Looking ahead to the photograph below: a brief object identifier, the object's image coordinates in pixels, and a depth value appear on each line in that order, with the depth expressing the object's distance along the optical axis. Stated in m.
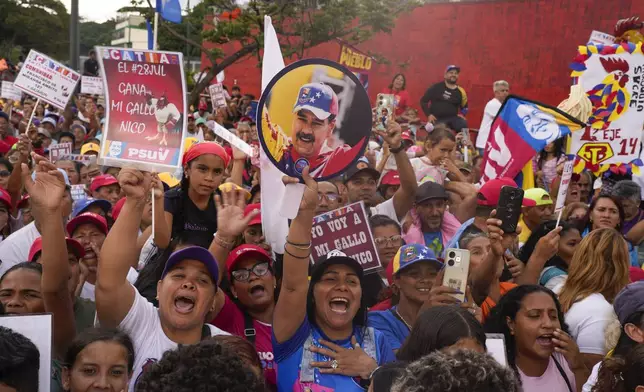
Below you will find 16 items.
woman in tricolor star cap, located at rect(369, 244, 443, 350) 4.78
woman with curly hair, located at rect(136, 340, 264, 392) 2.27
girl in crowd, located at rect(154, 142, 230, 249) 5.43
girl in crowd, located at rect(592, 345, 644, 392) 3.46
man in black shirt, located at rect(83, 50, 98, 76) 22.66
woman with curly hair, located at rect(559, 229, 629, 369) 4.73
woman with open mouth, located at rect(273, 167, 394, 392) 4.12
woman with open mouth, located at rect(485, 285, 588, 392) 4.35
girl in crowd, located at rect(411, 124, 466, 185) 7.77
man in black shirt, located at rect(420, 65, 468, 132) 14.11
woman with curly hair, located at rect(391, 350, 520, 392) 2.37
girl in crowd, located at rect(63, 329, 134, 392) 3.67
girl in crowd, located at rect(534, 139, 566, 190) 10.05
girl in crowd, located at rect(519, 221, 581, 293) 5.72
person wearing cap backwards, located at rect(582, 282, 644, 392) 4.14
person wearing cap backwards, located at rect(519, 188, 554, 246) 6.80
